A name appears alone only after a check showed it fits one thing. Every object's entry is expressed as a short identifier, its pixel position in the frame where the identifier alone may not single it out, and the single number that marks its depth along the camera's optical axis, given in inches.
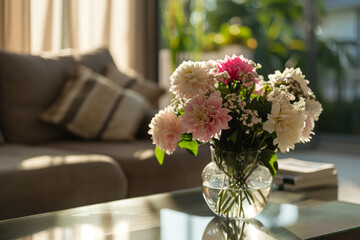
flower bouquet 66.2
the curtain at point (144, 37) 184.7
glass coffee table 68.2
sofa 93.4
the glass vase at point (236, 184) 68.8
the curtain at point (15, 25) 155.3
